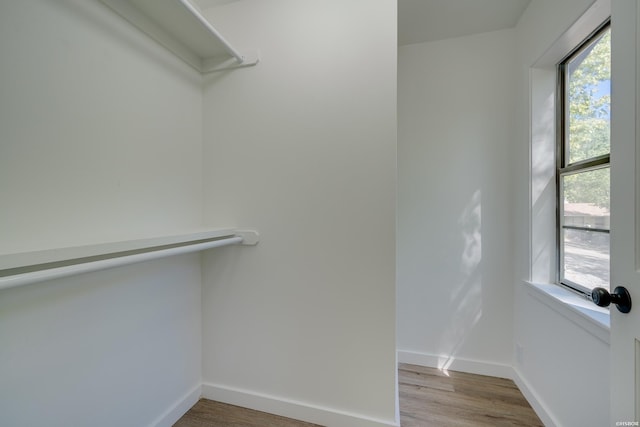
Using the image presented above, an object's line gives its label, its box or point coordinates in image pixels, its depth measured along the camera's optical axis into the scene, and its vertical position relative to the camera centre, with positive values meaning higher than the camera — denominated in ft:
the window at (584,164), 4.03 +0.81
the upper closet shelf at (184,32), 3.86 +3.08
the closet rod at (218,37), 3.73 +2.97
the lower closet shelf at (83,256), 2.23 -0.51
